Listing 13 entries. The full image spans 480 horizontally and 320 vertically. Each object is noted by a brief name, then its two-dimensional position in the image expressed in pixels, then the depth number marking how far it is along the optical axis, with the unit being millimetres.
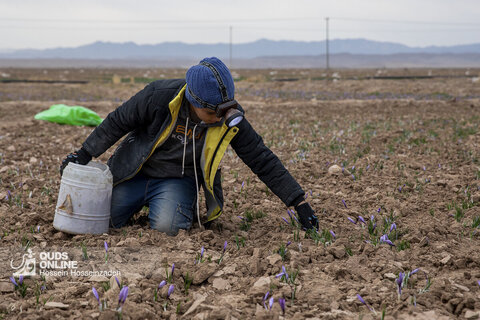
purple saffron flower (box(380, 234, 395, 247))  3629
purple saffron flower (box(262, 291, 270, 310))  2780
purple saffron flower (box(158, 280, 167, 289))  2888
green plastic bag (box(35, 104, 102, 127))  10836
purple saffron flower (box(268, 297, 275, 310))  2668
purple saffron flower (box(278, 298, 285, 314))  2650
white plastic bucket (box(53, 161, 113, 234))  3908
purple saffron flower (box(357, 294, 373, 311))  2717
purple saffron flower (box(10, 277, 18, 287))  2937
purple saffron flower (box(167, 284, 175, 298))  2869
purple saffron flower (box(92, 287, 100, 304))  2648
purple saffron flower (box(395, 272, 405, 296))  2842
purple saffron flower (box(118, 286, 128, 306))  2592
